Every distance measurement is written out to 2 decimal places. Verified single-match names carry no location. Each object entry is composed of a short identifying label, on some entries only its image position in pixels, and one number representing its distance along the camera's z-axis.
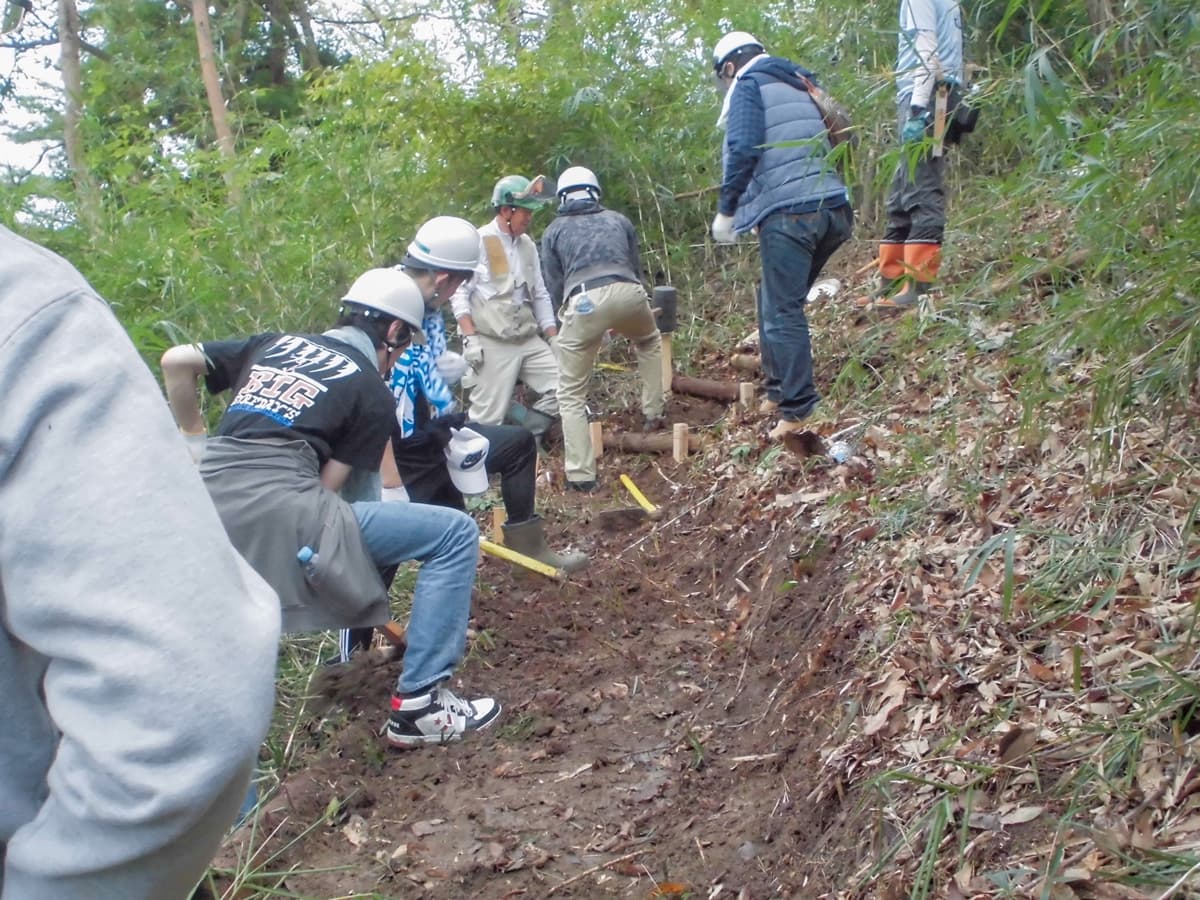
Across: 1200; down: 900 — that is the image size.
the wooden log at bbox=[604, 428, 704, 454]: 7.87
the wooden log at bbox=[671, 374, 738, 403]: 8.16
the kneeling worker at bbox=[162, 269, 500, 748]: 3.82
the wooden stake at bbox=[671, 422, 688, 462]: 7.77
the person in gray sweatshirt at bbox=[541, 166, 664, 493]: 7.46
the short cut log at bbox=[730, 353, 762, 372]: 8.36
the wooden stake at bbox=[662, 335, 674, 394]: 8.55
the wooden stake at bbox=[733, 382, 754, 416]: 7.68
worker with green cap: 7.84
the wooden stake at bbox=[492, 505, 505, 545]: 6.39
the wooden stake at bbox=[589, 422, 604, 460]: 8.32
